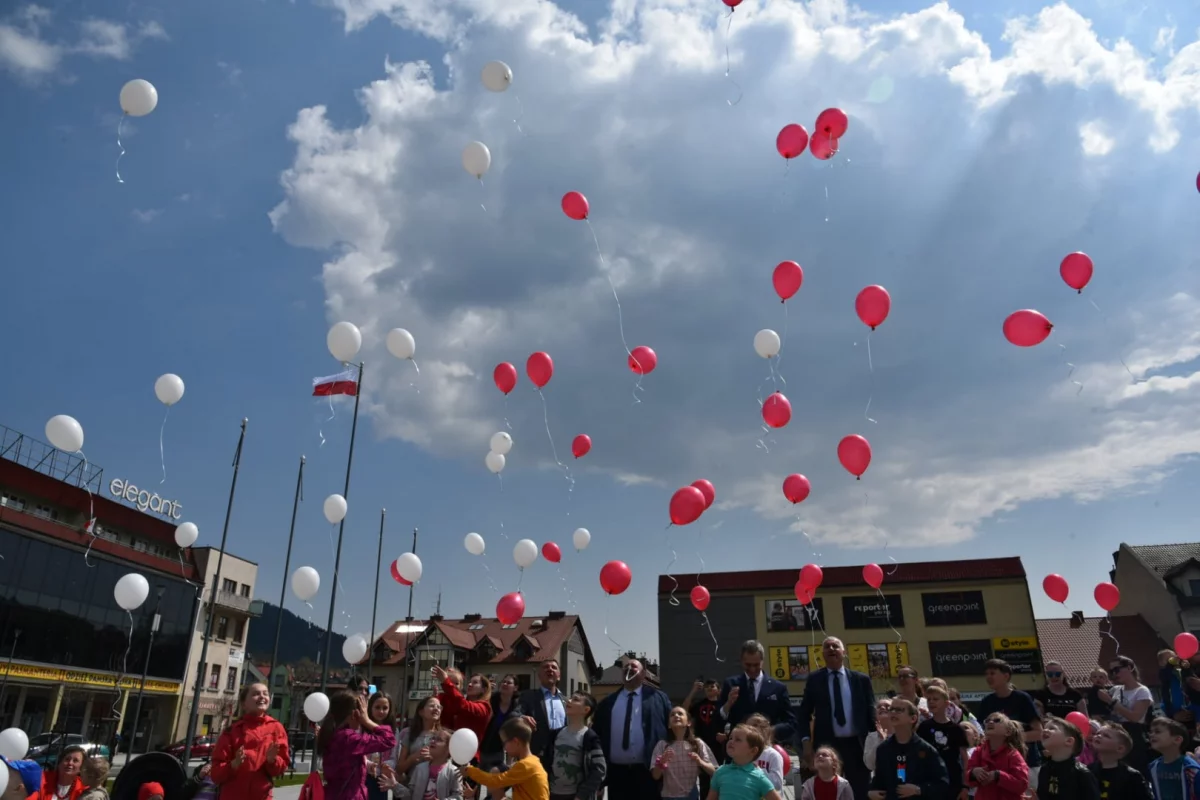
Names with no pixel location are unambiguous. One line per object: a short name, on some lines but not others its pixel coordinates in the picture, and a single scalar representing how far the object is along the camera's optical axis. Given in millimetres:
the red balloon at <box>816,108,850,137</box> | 10508
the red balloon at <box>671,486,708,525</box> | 11492
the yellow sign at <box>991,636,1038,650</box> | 39000
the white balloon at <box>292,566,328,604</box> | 14469
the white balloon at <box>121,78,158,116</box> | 9492
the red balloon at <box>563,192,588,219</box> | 11305
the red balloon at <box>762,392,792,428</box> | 12016
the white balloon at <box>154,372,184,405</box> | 12836
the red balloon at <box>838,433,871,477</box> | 11298
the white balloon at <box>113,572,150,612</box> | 12173
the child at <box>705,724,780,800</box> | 5191
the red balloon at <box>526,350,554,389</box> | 12648
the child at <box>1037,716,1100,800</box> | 5000
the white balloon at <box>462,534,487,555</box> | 15938
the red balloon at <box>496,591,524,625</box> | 13109
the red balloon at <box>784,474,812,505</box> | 13438
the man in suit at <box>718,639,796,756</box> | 7133
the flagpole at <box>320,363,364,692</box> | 18573
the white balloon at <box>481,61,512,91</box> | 10516
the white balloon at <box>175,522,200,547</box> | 18439
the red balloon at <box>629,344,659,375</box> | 12805
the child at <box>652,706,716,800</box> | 6230
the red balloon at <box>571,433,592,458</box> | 14070
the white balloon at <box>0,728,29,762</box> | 7531
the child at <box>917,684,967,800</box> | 6160
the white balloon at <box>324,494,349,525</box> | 16531
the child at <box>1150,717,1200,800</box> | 5797
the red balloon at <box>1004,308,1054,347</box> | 9352
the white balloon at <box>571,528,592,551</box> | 16219
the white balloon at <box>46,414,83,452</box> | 11086
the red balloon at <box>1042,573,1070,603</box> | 13695
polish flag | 19344
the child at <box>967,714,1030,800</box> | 5199
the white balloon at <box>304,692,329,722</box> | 11014
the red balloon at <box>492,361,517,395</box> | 13016
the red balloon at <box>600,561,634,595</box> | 11984
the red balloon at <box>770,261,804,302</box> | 11188
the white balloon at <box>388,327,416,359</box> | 12859
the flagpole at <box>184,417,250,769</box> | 18062
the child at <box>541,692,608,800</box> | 6309
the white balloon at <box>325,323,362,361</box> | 12266
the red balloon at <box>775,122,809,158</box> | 10711
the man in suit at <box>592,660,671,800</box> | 6730
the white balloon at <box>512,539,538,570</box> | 15000
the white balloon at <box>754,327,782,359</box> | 12250
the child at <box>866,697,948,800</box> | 5488
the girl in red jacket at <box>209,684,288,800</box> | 5414
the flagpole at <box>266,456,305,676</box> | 22500
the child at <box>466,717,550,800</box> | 5141
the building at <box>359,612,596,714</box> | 44938
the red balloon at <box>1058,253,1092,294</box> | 9844
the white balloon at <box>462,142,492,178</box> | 11281
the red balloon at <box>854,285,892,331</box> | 10398
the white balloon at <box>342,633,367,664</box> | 14029
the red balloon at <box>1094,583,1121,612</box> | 13583
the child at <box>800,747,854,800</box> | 5734
